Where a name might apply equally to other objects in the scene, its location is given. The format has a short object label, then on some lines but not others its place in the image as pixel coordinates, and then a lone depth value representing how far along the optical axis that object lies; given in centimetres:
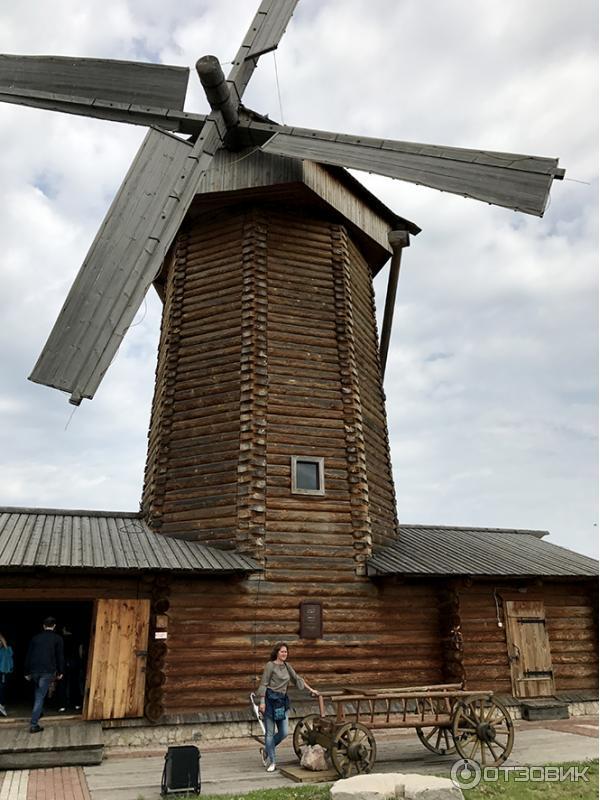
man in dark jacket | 885
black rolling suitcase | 632
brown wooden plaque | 1095
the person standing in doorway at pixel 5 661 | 1002
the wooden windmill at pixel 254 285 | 1087
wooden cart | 709
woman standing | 768
